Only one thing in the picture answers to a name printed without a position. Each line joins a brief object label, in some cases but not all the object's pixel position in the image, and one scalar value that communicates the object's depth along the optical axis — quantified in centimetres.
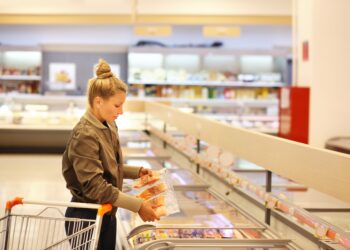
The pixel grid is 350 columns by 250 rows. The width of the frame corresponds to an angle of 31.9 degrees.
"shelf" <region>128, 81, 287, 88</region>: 1412
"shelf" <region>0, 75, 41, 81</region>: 1429
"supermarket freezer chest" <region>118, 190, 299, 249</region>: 318
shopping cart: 241
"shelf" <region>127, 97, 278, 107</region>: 1276
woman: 273
